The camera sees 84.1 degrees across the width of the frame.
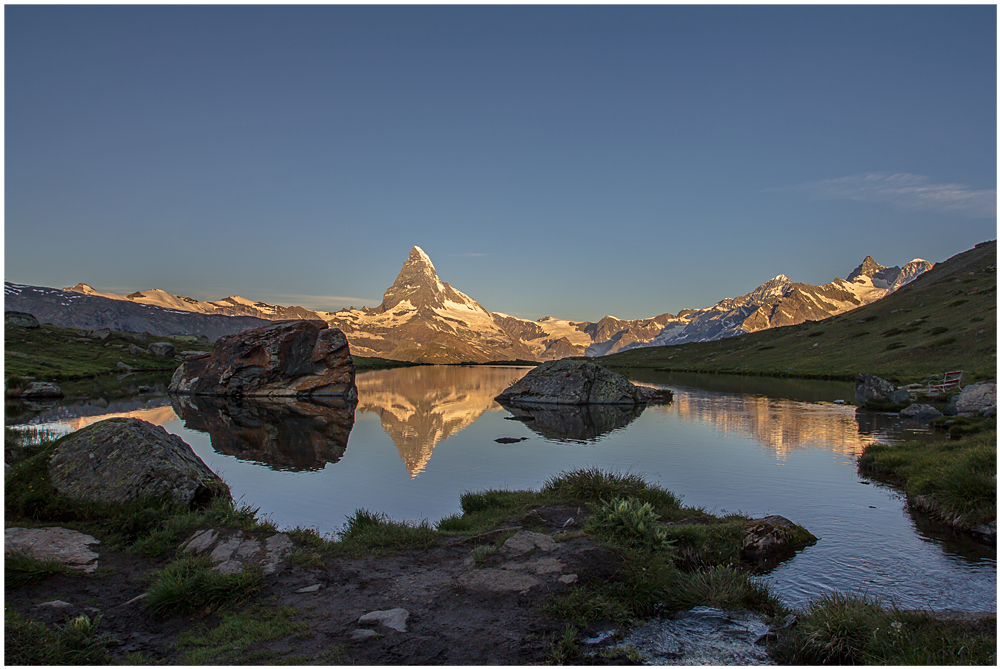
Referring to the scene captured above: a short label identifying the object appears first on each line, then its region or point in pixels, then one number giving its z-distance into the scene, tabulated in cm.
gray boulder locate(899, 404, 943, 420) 4097
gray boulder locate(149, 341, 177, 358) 12006
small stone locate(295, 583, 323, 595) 1223
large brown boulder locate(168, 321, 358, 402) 7044
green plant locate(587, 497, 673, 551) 1455
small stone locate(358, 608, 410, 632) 1063
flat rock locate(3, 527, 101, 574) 1330
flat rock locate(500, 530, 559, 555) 1430
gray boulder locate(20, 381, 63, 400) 5656
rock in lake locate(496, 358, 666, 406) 6256
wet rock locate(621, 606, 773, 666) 992
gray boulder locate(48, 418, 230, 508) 1647
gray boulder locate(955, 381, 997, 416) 3822
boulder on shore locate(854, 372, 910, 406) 5181
